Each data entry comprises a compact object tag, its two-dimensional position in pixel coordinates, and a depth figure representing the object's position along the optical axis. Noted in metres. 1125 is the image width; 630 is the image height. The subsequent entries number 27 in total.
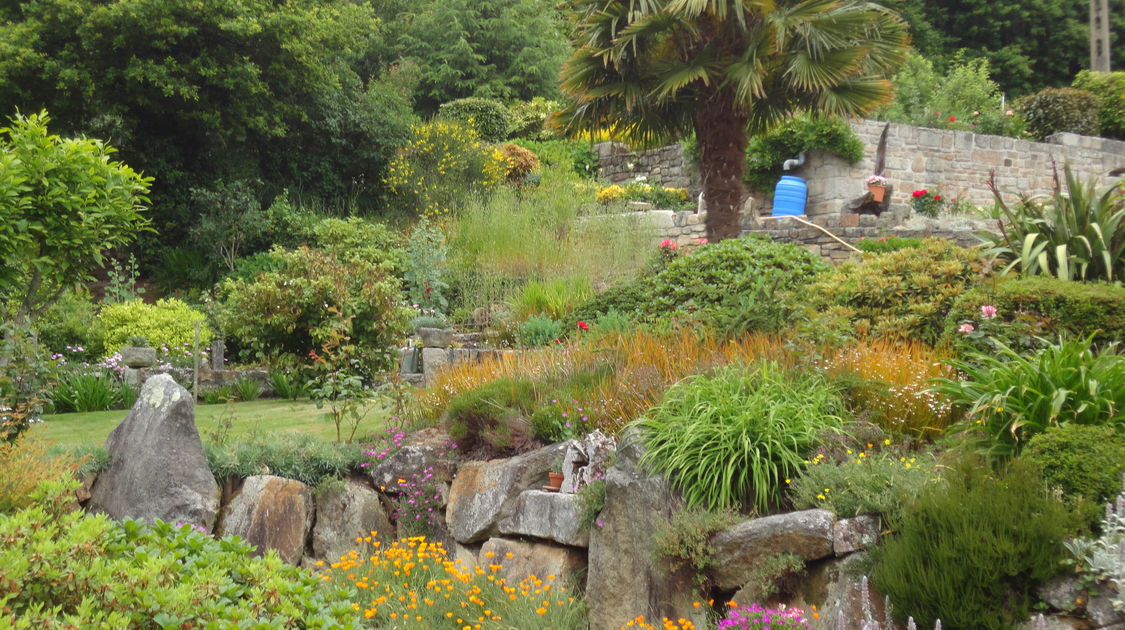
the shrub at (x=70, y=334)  11.34
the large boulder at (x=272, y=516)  6.03
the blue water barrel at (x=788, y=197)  17.61
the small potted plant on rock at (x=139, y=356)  10.40
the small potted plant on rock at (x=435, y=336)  10.27
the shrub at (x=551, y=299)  10.62
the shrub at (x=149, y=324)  11.37
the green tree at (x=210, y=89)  15.77
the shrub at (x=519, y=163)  18.98
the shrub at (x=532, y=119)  22.56
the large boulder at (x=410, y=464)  6.48
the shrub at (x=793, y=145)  17.75
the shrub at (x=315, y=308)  9.62
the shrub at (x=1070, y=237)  7.13
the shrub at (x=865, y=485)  4.43
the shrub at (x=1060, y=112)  21.55
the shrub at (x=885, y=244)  12.37
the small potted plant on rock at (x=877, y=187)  16.33
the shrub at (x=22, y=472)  4.77
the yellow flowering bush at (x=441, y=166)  17.50
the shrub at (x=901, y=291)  7.06
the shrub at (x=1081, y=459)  3.96
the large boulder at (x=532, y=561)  5.55
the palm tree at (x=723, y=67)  11.64
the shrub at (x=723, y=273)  8.15
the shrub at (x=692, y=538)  4.71
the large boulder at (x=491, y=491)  6.05
